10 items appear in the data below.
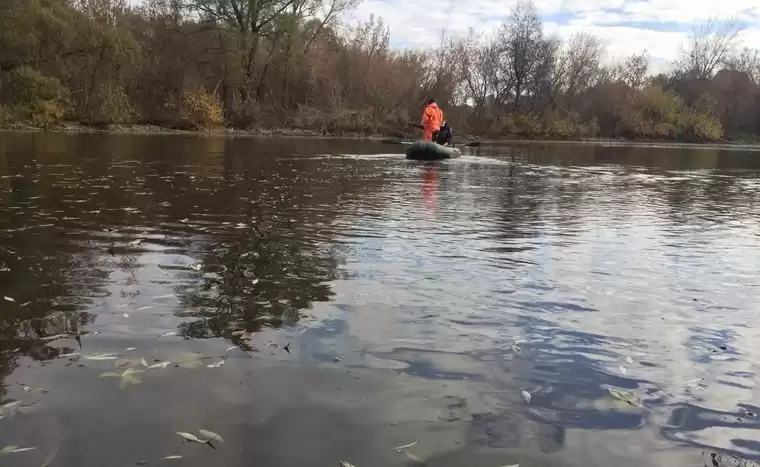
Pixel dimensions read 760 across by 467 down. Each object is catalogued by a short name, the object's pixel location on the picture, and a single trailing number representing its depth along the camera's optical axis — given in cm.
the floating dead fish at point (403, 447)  380
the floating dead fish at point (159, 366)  476
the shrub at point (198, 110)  5178
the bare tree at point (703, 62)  8923
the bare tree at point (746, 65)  8906
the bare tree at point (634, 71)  7900
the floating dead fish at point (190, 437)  378
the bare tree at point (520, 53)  7312
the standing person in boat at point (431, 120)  2755
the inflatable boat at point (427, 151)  2655
